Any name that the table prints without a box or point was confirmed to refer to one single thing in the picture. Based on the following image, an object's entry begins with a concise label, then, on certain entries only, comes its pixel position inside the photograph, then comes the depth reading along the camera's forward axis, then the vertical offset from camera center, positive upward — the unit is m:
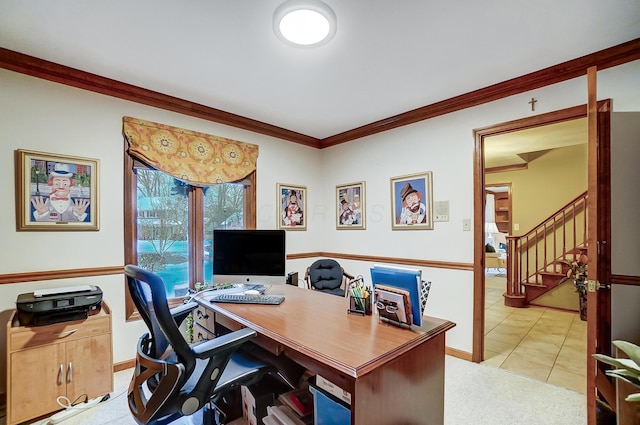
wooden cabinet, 1.84 -1.05
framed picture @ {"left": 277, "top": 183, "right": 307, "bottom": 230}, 3.81 +0.05
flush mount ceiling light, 1.63 +1.15
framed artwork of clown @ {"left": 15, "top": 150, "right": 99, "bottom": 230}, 2.16 +0.15
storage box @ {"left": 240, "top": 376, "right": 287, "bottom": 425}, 1.70 -1.12
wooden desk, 1.10 -0.61
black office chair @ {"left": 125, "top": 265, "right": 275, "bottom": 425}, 1.18 -0.69
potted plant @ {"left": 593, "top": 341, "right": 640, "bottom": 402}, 0.93 -0.51
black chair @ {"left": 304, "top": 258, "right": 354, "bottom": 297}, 3.46 -0.81
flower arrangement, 3.88 -0.94
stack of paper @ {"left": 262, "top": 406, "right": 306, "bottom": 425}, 1.47 -1.08
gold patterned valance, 2.66 +0.61
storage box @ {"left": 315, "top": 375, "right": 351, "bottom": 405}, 1.25 -0.81
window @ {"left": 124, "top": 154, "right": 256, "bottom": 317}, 2.67 -0.12
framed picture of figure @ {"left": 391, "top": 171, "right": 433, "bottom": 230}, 3.13 +0.10
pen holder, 1.66 -0.55
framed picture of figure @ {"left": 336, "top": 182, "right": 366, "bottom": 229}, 3.82 +0.06
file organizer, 1.39 -0.36
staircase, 4.59 -0.71
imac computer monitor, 2.22 -0.36
